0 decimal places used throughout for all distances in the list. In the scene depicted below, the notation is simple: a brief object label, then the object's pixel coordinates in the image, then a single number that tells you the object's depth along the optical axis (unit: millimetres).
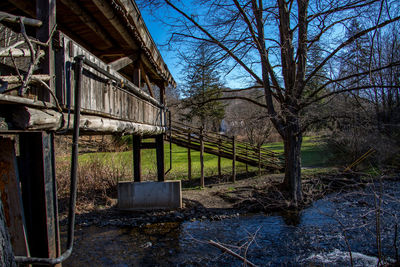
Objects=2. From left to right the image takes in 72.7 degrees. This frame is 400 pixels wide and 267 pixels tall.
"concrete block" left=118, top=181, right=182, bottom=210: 8961
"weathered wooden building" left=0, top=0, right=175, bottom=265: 2375
